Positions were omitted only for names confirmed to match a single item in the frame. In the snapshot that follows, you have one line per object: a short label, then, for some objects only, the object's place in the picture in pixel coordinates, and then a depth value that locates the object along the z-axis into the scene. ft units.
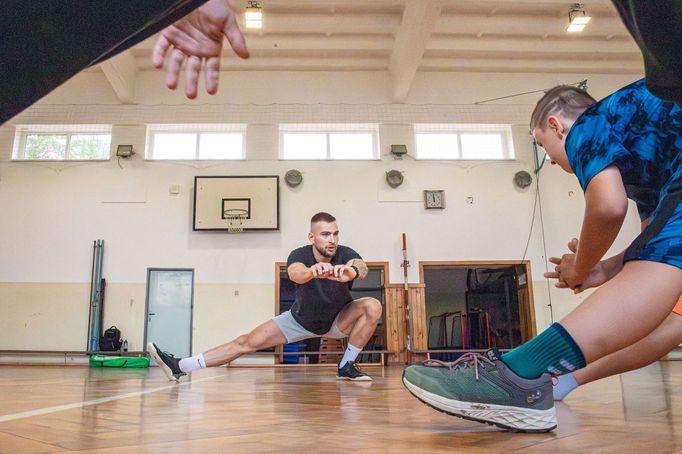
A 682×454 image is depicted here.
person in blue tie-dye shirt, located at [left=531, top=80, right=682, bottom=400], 3.80
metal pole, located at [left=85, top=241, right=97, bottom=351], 29.89
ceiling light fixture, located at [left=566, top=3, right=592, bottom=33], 29.09
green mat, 27.43
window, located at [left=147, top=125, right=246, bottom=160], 33.14
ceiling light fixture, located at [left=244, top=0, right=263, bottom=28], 27.37
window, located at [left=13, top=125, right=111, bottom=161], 33.01
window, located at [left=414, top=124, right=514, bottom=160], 33.96
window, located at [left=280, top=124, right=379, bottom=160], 33.40
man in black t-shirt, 12.42
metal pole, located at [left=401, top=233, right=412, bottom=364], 30.04
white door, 30.63
